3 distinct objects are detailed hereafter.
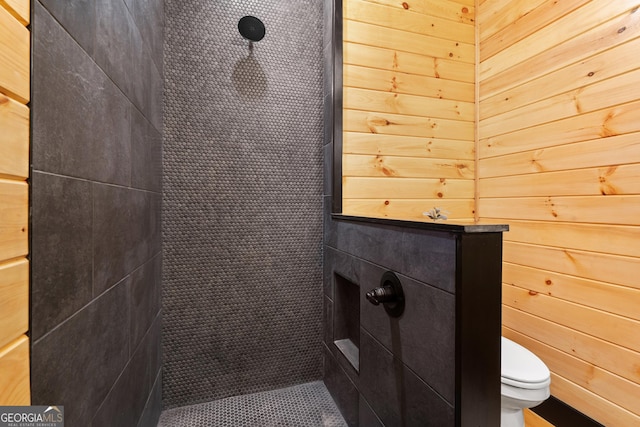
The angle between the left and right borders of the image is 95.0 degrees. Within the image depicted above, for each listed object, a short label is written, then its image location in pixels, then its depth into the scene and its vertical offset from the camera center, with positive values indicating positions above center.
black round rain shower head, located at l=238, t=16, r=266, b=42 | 1.71 +1.10
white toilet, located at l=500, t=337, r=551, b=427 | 1.20 -0.70
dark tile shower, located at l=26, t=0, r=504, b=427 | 0.75 -0.12
